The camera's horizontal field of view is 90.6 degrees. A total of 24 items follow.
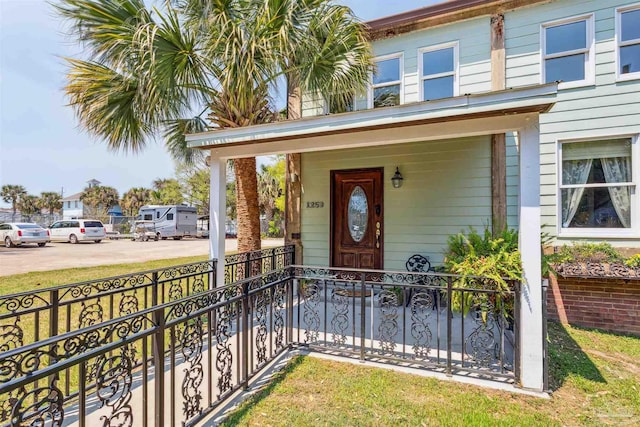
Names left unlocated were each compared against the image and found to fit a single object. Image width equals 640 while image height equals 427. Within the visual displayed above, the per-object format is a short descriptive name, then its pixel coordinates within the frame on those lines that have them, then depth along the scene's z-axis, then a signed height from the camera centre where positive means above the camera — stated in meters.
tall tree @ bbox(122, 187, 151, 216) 34.98 +1.79
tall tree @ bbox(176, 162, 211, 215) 26.27 +2.44
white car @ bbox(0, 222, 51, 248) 15.33 -0.92
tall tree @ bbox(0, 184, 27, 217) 37.44 +2.62
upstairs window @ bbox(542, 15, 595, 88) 5.25 +2.77
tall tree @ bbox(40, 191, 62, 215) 38.25 +1.70
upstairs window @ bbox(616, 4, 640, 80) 5.06 +2.82
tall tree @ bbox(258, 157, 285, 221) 20.98 +2.10
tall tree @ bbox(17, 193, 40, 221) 37.91 +1.33
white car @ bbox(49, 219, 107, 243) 18.05 -0.91
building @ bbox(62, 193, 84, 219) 41.01 +1.35
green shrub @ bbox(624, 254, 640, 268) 4.56 -0.68
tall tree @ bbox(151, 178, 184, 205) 27.00 +1.86
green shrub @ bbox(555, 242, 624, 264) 4.79 -0.58
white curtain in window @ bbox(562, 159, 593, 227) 5.22 +0.57
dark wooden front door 6.45 -0.06
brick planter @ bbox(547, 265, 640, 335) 4.70 -1.32
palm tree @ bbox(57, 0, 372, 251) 4.61 +2.41
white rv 21.16 -0.27
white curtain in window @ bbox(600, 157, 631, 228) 4.98 +0.56
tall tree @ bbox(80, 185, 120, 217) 35.16 +1.83
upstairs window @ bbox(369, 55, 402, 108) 6.52 +2.75
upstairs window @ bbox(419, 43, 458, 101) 6.11 +2.83
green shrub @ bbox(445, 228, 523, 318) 3.03 -0.52
